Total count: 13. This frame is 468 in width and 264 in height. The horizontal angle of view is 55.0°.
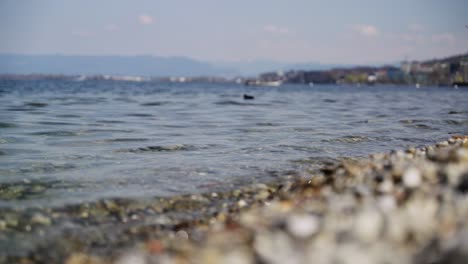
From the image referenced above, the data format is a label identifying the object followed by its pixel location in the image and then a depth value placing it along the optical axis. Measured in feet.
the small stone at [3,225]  17.26
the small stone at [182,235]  16.31
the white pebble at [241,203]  21.29
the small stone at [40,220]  17.95
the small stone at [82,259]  13.96
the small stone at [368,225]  9.72
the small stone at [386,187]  13.34
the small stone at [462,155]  15.53
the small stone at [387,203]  10.77
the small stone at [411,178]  13.09
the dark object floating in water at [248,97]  155.22
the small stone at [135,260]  10.46
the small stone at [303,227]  9.66
